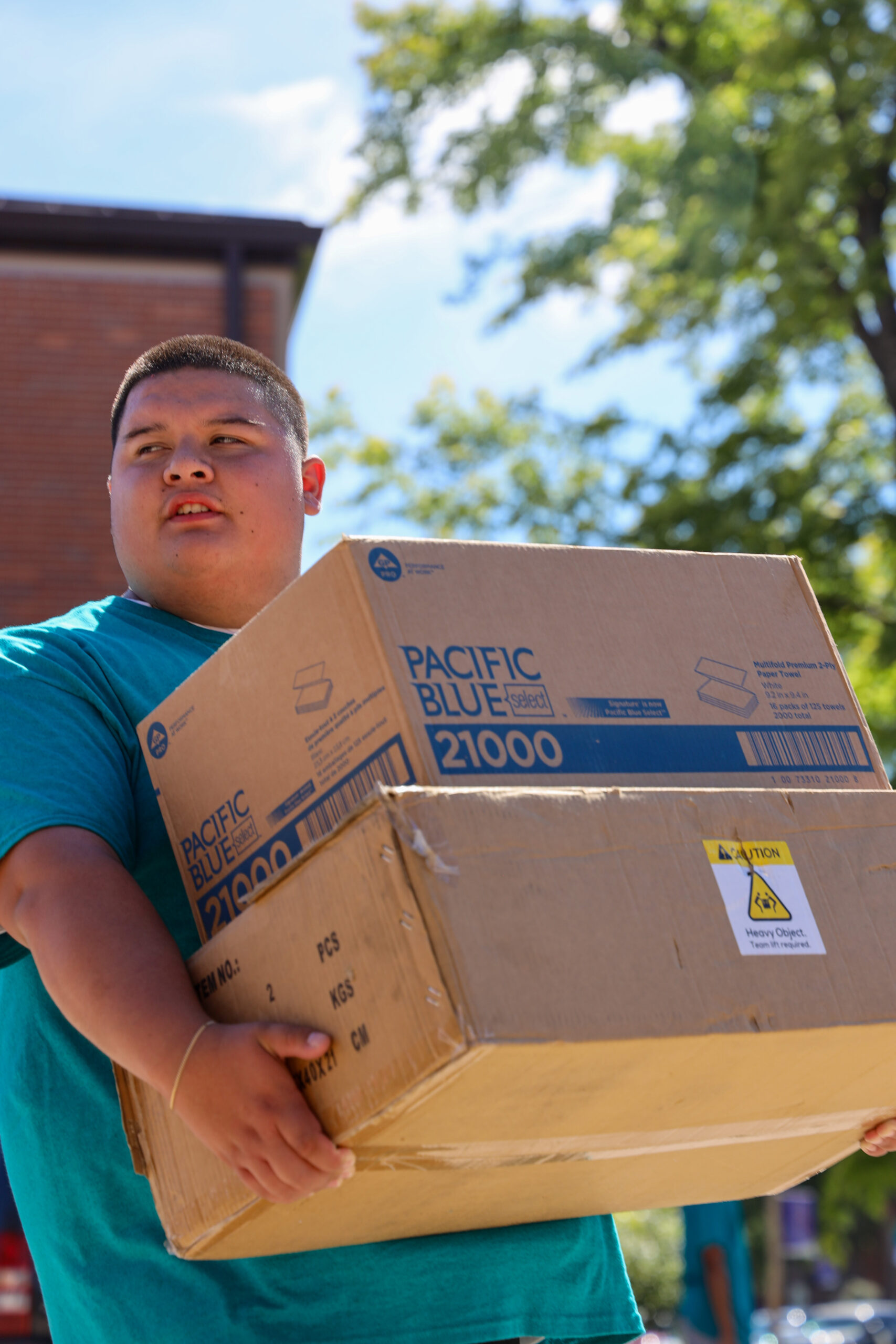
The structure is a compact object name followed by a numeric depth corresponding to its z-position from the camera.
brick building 8.41
